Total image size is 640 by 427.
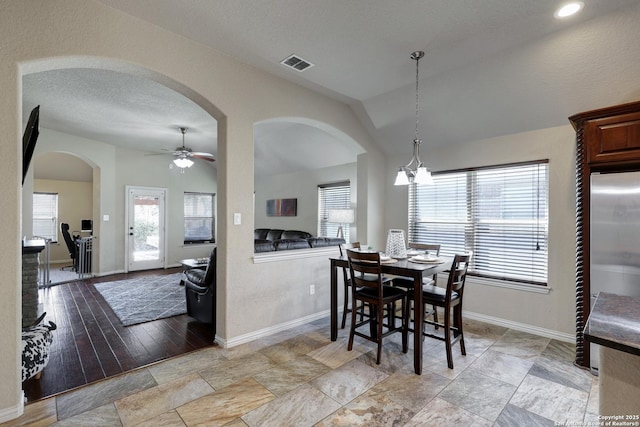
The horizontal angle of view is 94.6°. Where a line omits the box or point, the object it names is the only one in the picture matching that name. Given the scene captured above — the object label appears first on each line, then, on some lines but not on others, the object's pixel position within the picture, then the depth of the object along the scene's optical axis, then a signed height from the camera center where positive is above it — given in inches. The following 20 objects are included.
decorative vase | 123.0 -12.6
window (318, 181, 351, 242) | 234.6 +10.7
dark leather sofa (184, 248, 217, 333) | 138.7 -38.2
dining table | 101.1 -20.8
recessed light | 88.6 +63.3
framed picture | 277.7 +7.9
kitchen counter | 38.9 -21.0
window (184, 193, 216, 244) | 316.2 -3.3
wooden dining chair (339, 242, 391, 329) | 128.5 -30.2
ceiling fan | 211.6 +42.7
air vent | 119.5 +63.5
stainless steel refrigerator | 94.7 -6.4
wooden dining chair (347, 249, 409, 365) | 107.3 -30.7
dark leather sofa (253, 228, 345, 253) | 138.3 -15.1
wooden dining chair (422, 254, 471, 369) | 103.8 -30.7
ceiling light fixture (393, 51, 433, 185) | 107.2 +15.4
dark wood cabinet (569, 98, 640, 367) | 94.3 +19.8
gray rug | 157.6 -52.8
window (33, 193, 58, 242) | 302.2 -0.1
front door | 274.0 -12.6
